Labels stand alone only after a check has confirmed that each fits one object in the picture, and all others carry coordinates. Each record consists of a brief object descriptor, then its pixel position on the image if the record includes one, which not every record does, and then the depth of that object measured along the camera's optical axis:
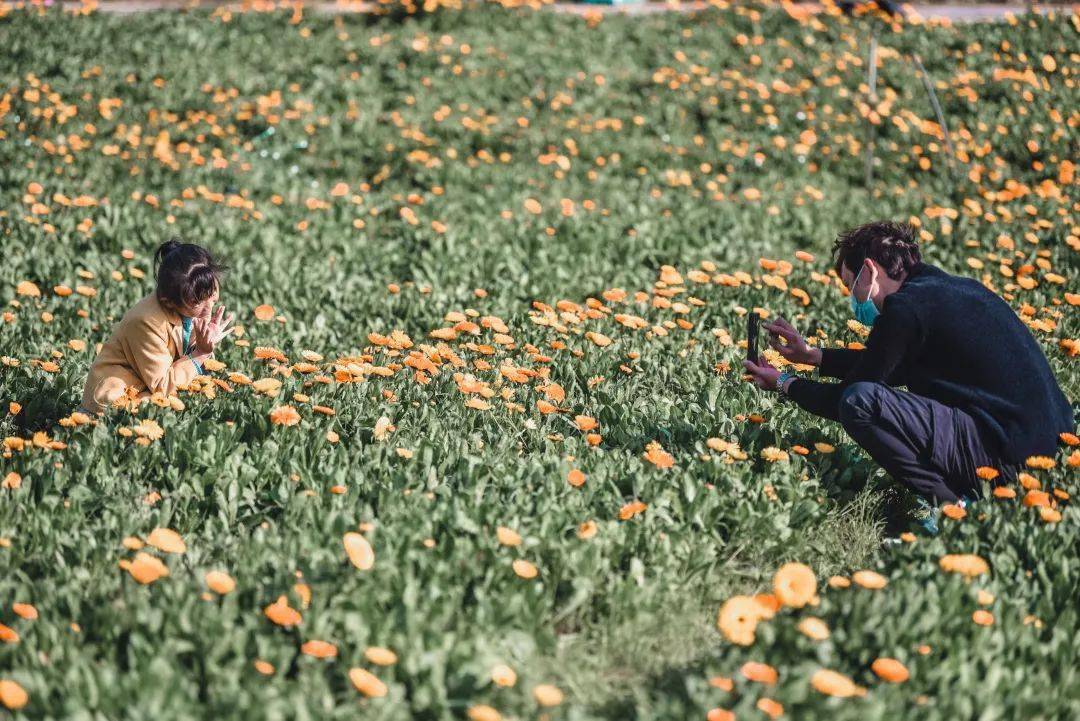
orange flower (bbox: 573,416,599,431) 7.82
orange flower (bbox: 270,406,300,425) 7.47
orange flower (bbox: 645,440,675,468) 7.00
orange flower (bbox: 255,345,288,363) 8.61
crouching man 7.01
